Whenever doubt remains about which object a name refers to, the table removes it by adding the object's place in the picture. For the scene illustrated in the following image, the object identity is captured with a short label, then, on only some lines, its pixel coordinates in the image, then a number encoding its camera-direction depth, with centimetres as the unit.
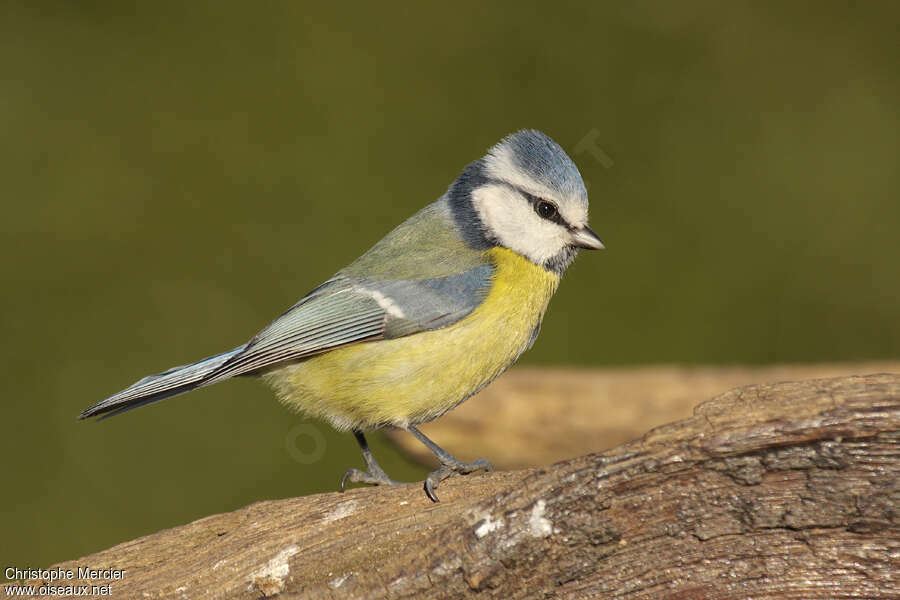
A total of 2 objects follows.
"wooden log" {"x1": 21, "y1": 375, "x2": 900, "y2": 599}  274
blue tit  279
